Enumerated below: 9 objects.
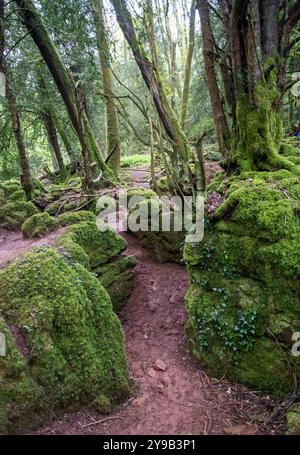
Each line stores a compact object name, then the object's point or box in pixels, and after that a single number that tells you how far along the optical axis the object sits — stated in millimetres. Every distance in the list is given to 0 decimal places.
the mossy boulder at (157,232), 6750
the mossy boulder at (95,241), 5371
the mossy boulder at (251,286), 3840
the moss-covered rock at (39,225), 5863
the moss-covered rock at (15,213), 8250
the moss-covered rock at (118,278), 5641
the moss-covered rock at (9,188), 9946
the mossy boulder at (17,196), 9478
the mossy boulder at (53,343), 3127
